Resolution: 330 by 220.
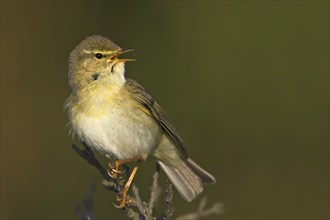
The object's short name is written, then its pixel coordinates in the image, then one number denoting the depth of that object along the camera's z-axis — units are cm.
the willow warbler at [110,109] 801
